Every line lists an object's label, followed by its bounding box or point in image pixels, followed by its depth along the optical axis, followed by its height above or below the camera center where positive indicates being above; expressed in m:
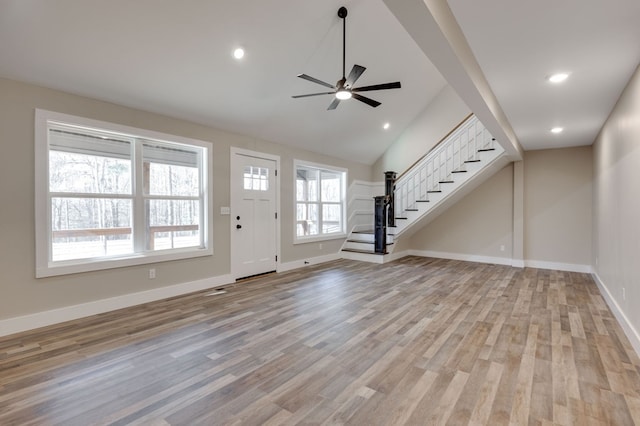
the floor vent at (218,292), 4.45 -1.16
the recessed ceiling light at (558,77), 2.95 +1.31
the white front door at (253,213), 5.21 -0.01
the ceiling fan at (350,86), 3.27 +1.39
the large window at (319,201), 6.71 +0.25
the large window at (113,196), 3.42 +0.22
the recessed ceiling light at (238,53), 3.69 +1.91
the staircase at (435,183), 5.96 +0.62
